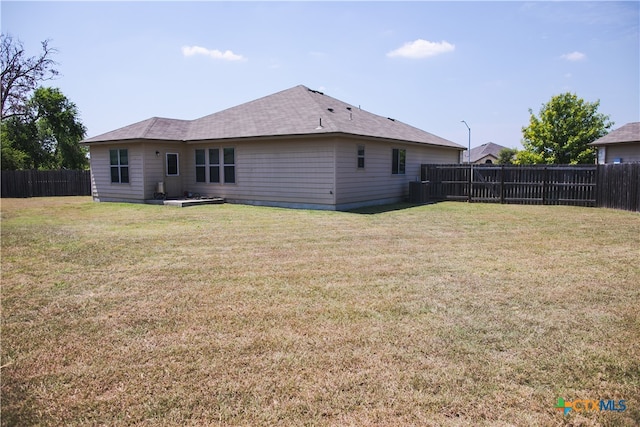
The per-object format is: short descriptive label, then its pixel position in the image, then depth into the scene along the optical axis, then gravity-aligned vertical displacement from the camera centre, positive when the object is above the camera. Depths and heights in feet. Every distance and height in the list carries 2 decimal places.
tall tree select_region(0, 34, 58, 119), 112.57 +30.07
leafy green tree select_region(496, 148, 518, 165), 167.49 +8.30
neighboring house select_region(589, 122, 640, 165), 73.26 +5.31
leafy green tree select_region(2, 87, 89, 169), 119.33 +14.54
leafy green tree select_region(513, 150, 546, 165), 119.65 +5.22
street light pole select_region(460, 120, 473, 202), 60.34 +0.04
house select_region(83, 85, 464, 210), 48.78 +2.98
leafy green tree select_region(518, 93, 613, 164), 117.08 +13.46
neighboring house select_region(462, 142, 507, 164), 178.51 +9.85
